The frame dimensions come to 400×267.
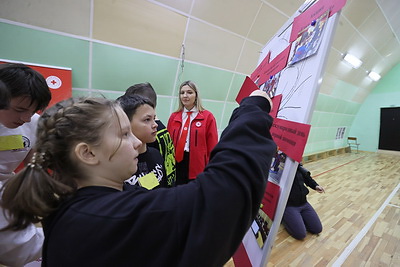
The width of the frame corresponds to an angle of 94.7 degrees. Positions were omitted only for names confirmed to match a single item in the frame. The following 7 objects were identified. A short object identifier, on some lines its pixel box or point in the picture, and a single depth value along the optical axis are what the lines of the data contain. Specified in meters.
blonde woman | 1.87
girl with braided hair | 0.39
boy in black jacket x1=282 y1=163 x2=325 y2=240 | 2.15
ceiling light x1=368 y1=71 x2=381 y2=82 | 7.07
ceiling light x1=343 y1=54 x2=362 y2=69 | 4.99
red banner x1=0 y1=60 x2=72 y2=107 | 1.98
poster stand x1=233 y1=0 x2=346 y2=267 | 0.62
